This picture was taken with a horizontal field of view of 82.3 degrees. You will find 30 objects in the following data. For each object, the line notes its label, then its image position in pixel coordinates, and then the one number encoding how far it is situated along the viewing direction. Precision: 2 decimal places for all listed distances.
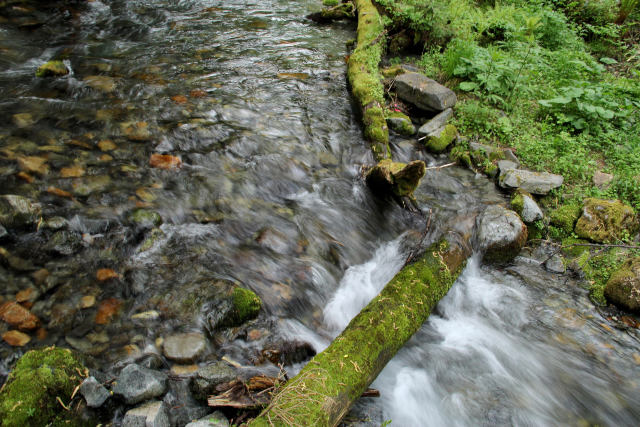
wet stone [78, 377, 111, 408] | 2.39
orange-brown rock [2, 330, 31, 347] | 2.77
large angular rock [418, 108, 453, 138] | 6.61
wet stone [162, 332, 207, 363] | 2.91
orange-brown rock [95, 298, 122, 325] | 3.12
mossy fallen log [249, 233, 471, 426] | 2.25
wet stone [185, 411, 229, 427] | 2.39
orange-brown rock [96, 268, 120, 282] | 3.47
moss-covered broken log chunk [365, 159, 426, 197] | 4.40
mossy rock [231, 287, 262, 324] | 3.33
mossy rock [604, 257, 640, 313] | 3.99
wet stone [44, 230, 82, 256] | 3.61
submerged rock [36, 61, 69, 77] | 6.55
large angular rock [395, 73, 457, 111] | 6.82
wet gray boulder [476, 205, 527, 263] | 4.58
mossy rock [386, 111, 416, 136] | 6.68
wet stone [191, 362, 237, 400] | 2.65
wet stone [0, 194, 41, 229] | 3.65
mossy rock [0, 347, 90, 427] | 2.18
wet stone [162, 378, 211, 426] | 2.52
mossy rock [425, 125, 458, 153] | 6.32
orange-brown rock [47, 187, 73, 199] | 4.24
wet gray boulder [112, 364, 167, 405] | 2.46
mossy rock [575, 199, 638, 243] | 4.68
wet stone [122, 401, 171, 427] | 2.32
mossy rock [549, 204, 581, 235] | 4.92
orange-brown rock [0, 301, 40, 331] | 2.90
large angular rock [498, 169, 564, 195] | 5.39
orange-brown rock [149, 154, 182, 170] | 5.10
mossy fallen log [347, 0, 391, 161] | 6.05
